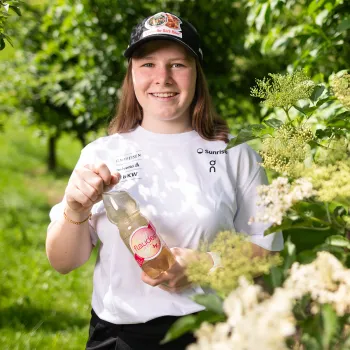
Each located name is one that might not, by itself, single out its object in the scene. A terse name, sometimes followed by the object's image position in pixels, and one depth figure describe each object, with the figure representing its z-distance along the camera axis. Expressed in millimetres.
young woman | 1649
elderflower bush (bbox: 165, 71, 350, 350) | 723
